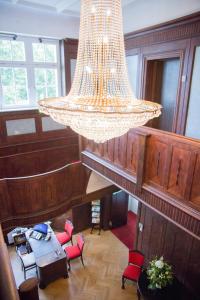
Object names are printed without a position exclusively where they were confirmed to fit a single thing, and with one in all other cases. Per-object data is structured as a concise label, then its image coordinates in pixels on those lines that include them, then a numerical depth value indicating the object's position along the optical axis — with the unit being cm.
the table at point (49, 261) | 556
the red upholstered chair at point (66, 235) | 673
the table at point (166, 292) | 432
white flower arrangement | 433
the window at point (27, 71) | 518
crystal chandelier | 186
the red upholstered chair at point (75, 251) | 616
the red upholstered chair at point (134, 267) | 542
